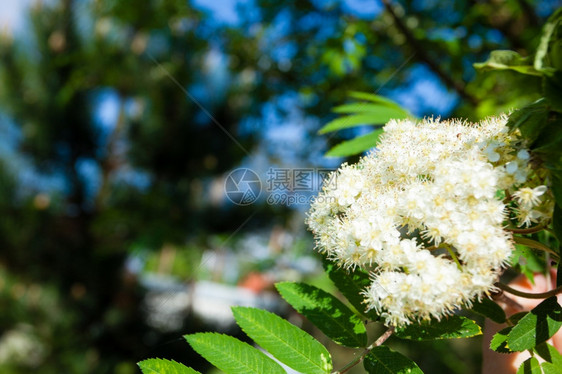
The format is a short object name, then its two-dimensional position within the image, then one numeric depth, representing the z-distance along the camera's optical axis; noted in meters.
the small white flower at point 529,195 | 0.41
